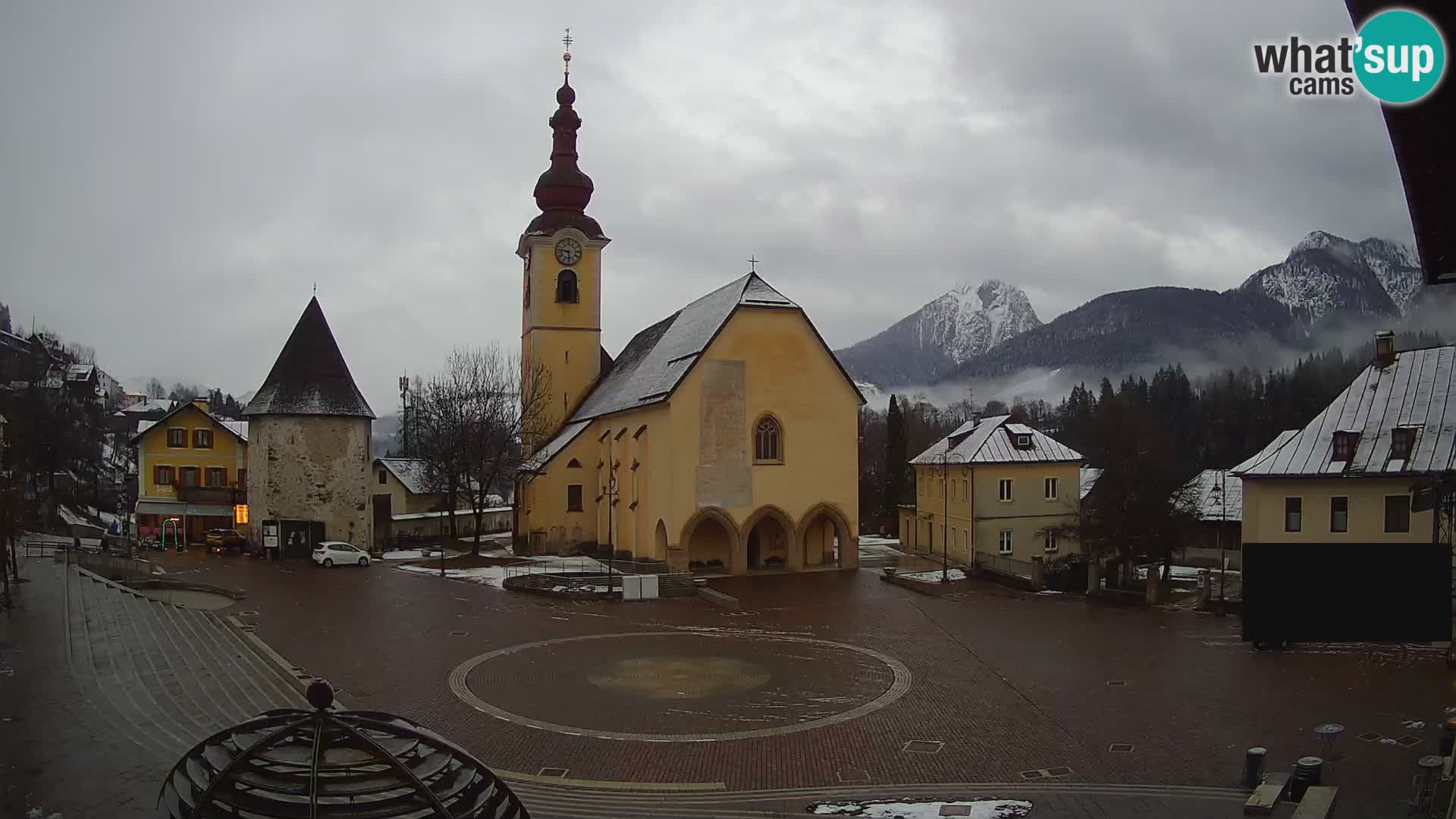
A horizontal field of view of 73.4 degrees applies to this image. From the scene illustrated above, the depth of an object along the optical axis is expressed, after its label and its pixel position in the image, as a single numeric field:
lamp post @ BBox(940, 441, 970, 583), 49.06
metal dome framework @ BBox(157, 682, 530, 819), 7.60
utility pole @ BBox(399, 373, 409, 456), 71.80
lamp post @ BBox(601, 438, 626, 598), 42.16
